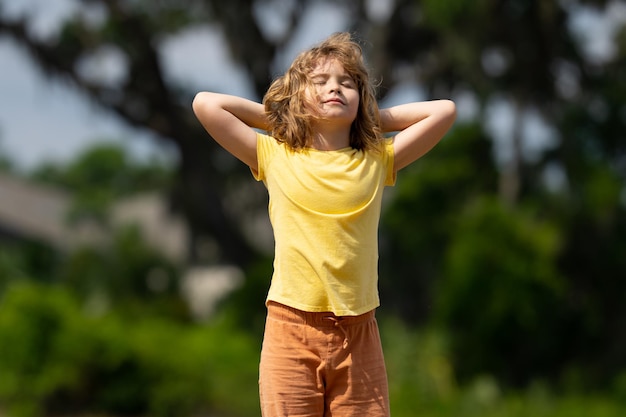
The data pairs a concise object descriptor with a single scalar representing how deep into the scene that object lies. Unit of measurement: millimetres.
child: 5246
